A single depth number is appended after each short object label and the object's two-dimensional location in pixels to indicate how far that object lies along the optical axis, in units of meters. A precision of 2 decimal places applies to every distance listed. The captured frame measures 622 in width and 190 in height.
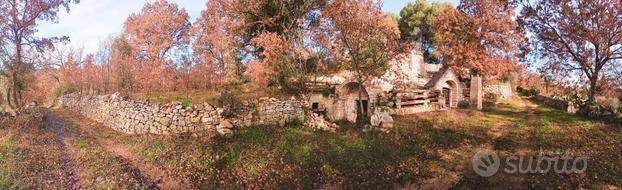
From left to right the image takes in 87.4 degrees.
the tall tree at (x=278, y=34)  17.83
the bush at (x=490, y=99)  27.06
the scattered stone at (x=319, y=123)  16.01
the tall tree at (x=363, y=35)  14.79
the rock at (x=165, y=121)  14.01
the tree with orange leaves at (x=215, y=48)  19.64
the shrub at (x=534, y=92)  32.96
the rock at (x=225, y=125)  13.95
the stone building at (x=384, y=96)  18.19
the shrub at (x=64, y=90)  32.47
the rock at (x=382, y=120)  15.02
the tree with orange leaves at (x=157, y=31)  25.80
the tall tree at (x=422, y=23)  36.28
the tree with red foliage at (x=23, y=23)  16.59
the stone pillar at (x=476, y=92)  23.58
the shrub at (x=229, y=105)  14.70
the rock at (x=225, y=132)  13.58
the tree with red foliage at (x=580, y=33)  15.65
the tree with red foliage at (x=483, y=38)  23.73
